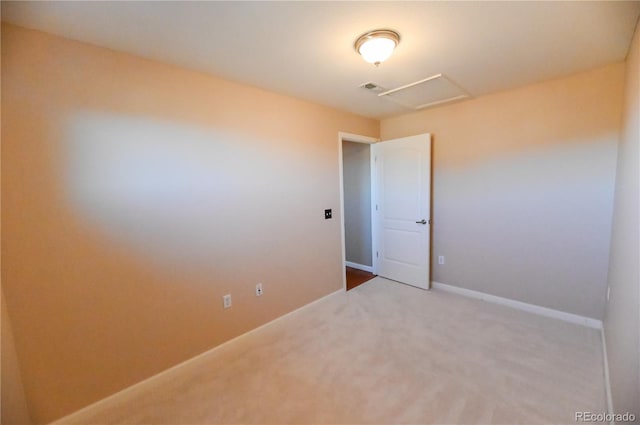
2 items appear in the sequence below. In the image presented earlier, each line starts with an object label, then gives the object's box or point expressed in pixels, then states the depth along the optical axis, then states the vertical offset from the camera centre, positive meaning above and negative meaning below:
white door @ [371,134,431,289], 3.34 -0.29
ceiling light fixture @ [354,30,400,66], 1.62 +0.90
